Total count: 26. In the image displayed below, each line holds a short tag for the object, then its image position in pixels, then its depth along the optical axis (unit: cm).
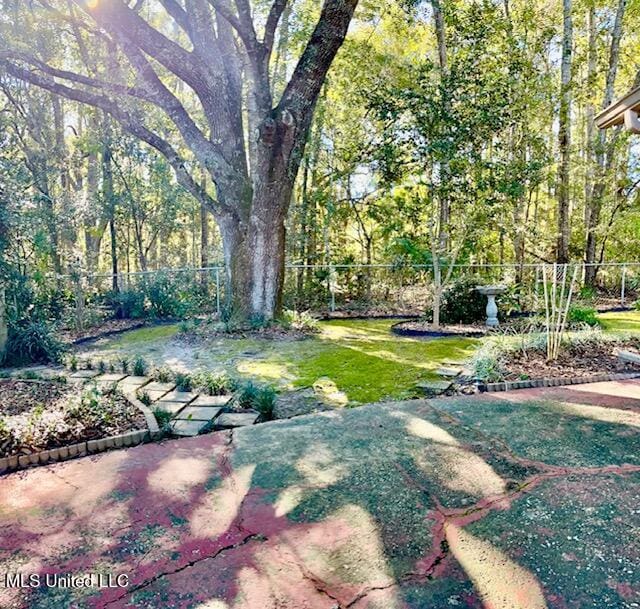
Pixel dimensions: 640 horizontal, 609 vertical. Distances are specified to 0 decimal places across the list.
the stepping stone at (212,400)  371
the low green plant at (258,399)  349
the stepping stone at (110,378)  430
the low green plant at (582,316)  688
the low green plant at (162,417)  319
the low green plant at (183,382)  410
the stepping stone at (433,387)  406
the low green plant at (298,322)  750
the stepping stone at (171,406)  353
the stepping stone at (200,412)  342
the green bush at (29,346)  533
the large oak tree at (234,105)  639
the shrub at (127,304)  892
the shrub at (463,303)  806
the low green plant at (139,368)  455
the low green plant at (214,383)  398
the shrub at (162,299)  905
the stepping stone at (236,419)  332
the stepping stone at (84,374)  451
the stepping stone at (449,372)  461
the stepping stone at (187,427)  317
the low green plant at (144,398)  365
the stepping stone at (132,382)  409
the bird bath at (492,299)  764
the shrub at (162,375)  430
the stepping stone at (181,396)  380
